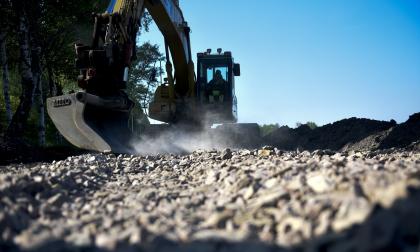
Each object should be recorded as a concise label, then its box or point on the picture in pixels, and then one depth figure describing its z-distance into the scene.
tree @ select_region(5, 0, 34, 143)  13.50
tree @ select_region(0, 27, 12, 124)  15.49
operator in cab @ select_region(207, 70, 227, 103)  13.91
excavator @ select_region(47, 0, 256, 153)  8.50
